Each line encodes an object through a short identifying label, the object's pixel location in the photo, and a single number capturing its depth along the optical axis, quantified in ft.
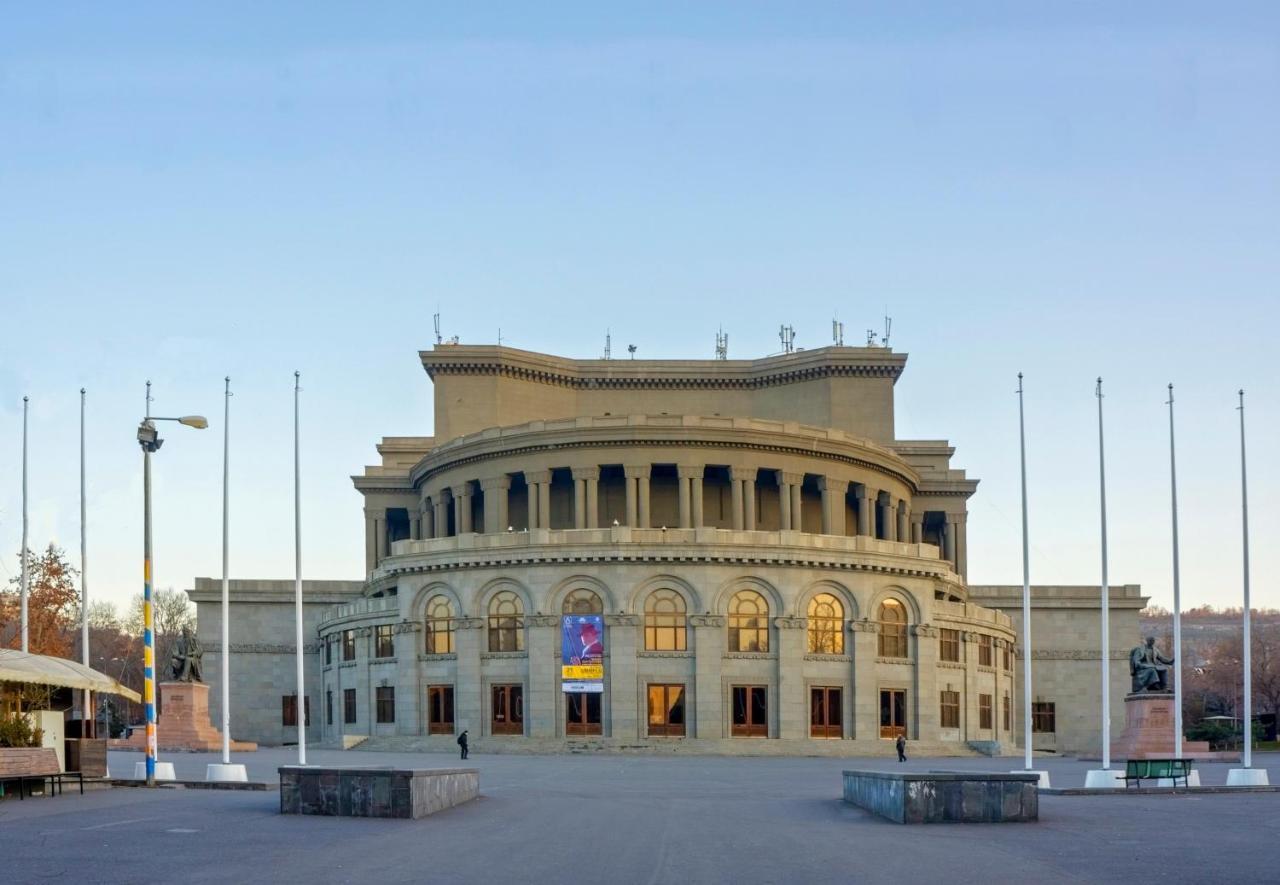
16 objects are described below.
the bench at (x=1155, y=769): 142.92
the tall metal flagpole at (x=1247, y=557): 169.78
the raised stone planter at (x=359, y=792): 99.66
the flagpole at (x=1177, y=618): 174.91
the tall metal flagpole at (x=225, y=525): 171.53
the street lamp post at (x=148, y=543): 136.87
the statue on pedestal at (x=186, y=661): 255.09
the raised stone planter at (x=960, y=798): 97.71
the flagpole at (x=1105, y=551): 177.36
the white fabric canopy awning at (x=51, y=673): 116.66
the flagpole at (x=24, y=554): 174.79
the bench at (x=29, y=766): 108.99
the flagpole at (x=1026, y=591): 178.17
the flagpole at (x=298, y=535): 182.80
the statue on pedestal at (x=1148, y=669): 216.33
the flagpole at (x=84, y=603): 171.22
